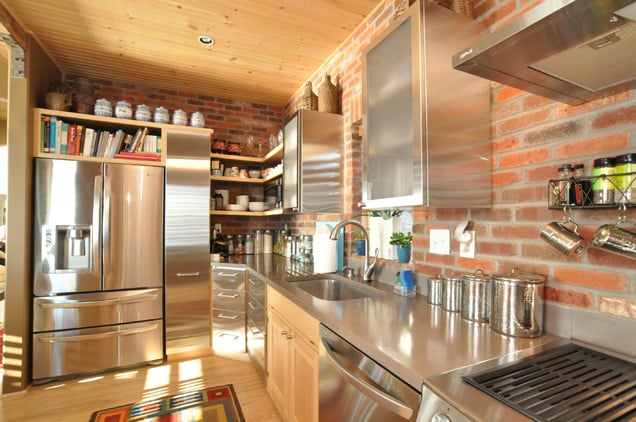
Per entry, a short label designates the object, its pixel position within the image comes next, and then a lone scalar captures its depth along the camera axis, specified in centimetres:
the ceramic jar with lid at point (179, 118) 295
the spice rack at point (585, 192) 86
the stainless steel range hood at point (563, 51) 64
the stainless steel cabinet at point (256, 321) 225
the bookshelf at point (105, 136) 245
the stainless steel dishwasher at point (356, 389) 85
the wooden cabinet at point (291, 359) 142
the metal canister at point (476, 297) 119
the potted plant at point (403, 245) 178
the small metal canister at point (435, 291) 142
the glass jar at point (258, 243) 356
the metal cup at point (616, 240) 83
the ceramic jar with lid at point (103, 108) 269
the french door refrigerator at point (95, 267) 241
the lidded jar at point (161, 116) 288
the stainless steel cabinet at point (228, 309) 280
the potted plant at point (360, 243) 219
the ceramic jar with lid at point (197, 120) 303
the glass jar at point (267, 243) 357
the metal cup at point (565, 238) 95
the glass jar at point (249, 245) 353
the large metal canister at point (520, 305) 103
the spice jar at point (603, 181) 90
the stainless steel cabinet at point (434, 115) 124
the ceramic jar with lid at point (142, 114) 282
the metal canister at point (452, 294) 132
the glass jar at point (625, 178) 85
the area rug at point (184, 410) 194
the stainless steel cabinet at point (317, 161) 242
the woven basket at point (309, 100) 262
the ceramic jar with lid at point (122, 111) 276
